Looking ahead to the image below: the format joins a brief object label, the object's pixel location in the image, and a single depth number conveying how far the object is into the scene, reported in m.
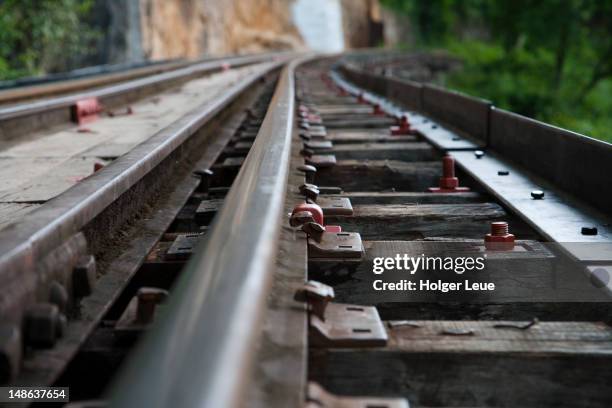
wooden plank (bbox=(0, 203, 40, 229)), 5.94
